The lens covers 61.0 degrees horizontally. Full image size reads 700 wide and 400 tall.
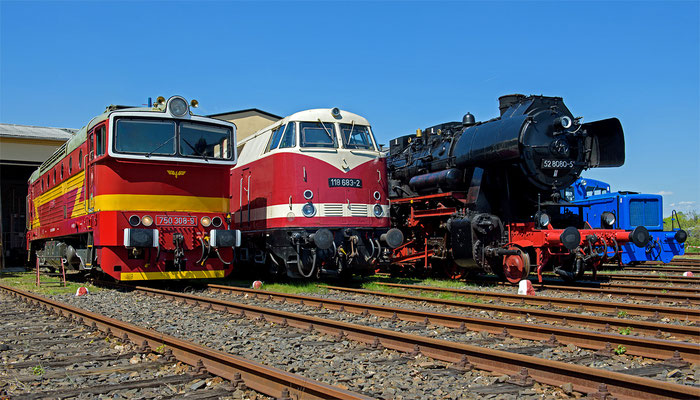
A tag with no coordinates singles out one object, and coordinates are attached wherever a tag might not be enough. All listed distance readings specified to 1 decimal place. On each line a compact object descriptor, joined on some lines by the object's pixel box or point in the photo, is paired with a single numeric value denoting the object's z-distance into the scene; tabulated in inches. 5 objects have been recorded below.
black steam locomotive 445.7
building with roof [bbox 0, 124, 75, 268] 965.2
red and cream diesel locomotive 439.2
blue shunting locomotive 595.8
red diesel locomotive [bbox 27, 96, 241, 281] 422.9
